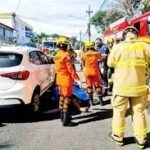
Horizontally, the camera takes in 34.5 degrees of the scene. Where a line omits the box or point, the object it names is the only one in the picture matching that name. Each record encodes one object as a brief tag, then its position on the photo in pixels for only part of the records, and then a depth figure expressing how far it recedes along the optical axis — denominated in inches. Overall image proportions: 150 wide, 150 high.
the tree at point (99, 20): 1247.8
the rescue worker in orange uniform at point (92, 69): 242.0
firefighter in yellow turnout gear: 147.4
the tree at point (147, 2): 379.0
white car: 198.1
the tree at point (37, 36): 2390.0
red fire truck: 361.0
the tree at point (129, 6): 939.8
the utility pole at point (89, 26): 1409.2
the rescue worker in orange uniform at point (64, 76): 184.8
